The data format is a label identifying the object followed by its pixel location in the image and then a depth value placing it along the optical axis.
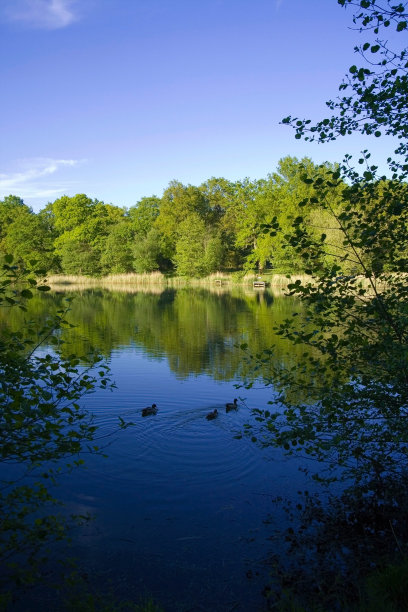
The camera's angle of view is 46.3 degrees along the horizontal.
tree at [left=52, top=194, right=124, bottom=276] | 78.12
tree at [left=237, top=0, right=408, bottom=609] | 5.44
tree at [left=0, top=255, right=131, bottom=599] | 4.50
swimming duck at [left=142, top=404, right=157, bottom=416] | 12.39
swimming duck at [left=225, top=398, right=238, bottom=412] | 12.82
